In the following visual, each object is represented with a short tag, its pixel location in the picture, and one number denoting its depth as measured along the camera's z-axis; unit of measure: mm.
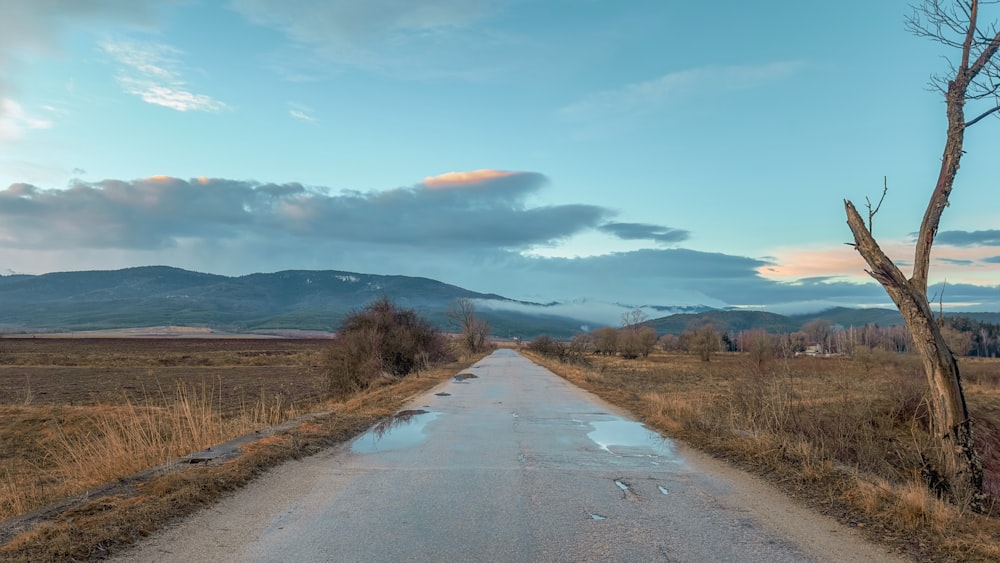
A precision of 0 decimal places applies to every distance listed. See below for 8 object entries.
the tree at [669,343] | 137625
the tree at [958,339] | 47997
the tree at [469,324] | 84250
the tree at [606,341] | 106000
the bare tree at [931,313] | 6855
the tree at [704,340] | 81194
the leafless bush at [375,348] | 31516
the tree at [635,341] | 98562
